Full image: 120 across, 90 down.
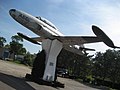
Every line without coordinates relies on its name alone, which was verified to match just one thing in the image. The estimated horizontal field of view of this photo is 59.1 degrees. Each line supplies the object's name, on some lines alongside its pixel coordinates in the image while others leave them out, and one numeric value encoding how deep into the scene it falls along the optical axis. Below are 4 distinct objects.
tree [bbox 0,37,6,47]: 60.23
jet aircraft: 11.17
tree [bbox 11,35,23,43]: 48.32
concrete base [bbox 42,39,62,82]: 11.17
